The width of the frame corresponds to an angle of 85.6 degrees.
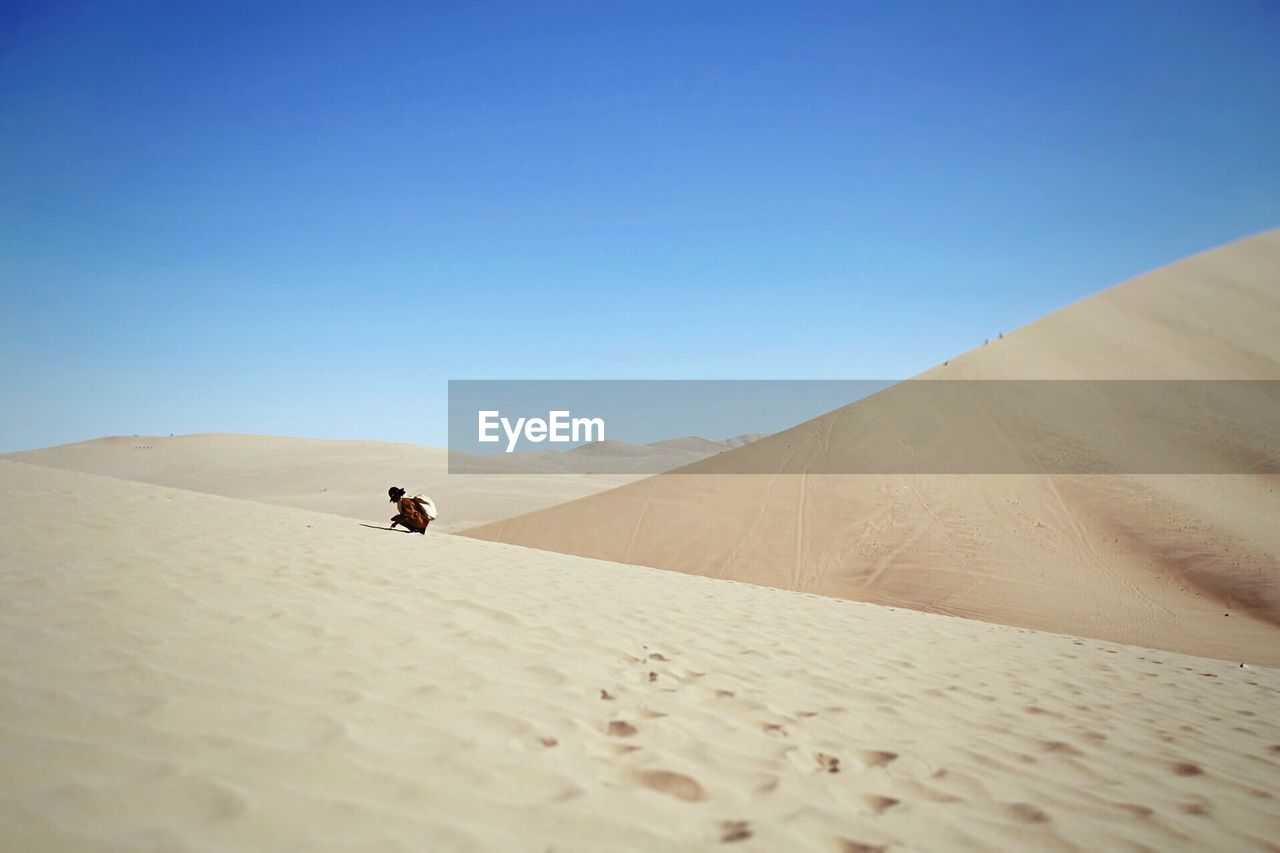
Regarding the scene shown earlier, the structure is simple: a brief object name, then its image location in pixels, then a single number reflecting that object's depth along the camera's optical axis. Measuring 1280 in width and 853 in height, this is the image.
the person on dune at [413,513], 10.37
